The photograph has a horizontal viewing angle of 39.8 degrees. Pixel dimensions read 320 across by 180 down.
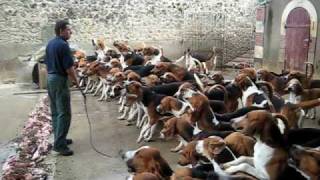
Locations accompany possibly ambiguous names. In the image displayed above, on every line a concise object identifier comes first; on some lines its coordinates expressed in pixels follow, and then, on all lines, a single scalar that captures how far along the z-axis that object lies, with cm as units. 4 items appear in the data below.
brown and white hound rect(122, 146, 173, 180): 430
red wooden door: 1178
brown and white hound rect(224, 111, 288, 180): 398
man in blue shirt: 631
